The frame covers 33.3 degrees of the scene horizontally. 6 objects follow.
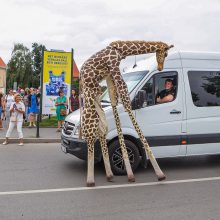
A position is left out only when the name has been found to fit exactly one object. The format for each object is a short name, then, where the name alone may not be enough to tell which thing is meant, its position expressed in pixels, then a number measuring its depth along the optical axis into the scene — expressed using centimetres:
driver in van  738
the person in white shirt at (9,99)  1820
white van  712
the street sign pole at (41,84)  1635
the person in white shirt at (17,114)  1109
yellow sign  1666
